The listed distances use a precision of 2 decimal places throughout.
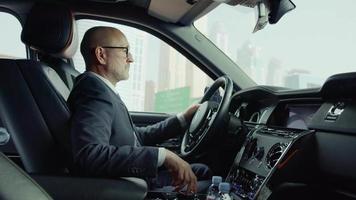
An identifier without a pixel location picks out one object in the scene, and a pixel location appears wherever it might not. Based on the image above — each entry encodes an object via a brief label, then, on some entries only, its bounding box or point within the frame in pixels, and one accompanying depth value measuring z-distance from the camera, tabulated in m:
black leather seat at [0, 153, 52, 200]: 0.50
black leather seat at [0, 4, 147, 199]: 1.49
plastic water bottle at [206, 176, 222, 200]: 1.87
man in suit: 1.50
